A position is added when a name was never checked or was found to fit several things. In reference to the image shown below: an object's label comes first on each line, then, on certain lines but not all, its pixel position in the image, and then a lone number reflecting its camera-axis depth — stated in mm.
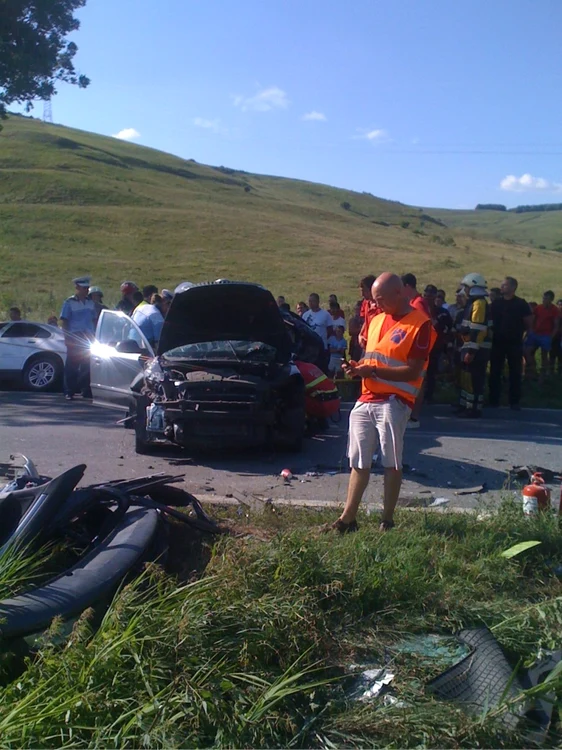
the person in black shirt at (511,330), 12211
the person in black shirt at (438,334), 12953
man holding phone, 5398
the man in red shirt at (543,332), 14883
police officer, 12797
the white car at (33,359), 15250
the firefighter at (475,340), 11039
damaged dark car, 8008
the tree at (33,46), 17109
